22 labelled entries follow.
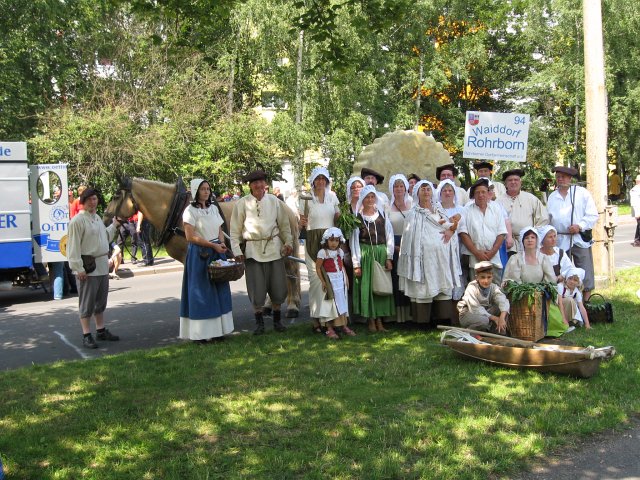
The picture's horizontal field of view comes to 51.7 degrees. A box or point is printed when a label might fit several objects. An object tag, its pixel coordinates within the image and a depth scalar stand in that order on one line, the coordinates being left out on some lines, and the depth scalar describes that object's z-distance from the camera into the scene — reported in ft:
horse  27.45
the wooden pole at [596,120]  33.53
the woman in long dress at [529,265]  24.34
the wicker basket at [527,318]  22.25
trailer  38.88
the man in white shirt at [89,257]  25.43
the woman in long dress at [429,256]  25.55
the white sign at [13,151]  38.75
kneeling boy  22.71
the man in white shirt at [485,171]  29.35
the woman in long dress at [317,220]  26.04
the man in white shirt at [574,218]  28.30
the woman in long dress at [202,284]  25.18
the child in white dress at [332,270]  25.46
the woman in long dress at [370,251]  26.23
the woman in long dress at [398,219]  27.27
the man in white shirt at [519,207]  27.43
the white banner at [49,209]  40.32
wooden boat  18.44
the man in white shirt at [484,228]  25.30
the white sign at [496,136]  33.42
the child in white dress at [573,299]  25.40
